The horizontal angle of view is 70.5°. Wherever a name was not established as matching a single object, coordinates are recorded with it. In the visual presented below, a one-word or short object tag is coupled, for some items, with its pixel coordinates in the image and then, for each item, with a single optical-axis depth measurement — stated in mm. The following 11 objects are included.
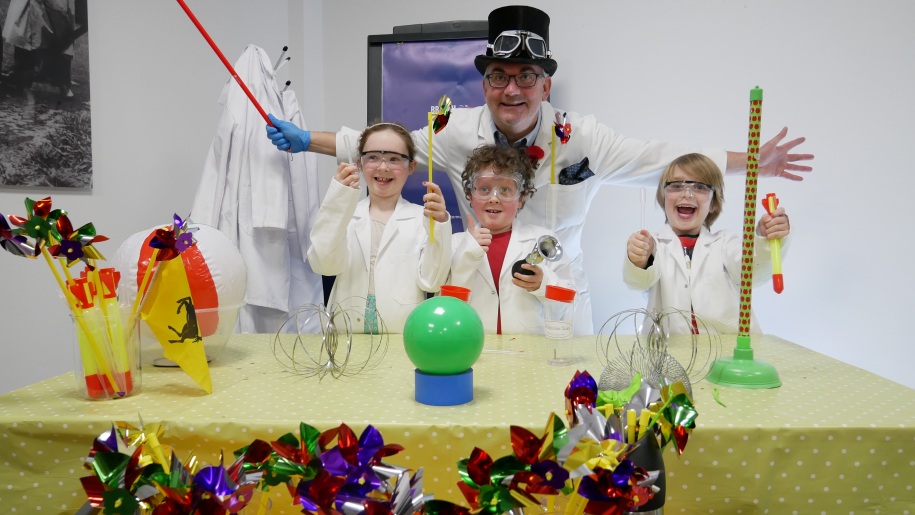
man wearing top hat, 2496
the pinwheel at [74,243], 1227
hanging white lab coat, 2719
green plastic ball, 1188
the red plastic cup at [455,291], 1627
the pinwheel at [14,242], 1185
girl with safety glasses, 2090
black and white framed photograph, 2260
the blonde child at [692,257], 2057
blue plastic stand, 1207
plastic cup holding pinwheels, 1208
